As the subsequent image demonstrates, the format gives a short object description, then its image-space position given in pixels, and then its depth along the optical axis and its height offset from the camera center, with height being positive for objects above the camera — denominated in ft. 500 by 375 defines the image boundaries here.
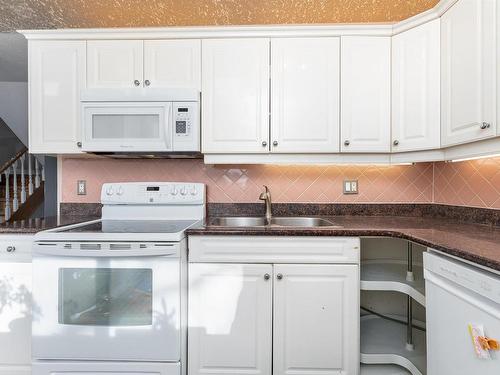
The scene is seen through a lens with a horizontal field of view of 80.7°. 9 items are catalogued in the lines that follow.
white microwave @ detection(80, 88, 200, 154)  6.05 +1.36
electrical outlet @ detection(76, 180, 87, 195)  7.35 -0.04
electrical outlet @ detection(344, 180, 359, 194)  7.13 -0.01
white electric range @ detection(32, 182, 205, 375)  4.78 -1.95
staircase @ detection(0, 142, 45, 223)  12.63 -0.10
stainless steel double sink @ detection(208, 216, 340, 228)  6.91 -0.82
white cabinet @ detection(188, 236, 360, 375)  5.06 -2.29
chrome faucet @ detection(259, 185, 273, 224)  6.74 -0.30
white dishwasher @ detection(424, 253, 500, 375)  3.04 -1.47
